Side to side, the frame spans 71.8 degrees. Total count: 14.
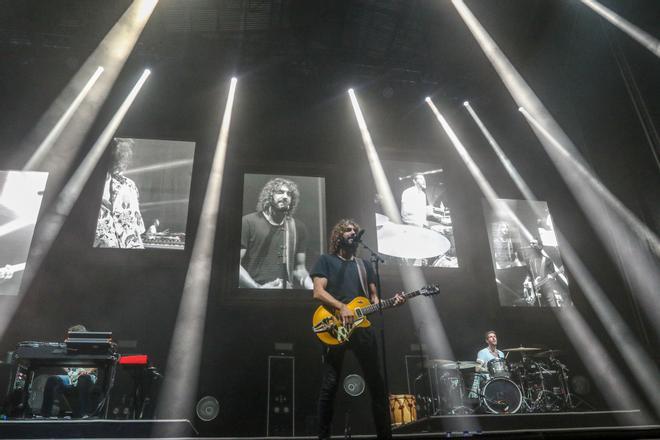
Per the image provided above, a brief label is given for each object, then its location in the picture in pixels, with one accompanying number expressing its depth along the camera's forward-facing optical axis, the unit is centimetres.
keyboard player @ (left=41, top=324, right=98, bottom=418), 436
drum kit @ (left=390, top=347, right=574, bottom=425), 516
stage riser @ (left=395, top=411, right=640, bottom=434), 392
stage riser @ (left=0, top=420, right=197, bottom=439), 289
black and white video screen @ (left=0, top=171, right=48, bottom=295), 559
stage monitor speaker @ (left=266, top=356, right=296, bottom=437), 531
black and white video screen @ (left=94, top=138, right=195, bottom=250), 608
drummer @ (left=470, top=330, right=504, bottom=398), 538
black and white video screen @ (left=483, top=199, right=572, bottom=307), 666
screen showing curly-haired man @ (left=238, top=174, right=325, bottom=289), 618
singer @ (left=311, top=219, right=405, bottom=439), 282
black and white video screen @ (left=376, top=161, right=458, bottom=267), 663
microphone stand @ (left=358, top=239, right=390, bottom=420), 313
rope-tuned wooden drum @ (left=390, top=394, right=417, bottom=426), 529
